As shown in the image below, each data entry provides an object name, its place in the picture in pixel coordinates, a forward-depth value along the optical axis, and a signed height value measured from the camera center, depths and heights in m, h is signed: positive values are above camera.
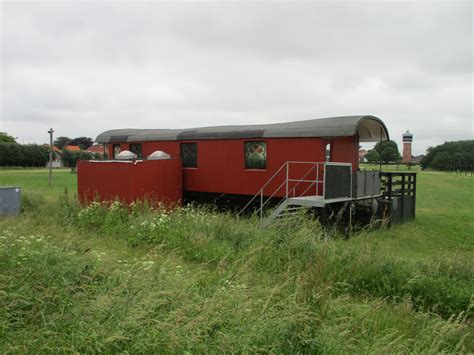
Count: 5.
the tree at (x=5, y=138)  91.75 +5.24
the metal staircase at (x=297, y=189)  10.89 -0.90
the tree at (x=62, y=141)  137.65 +6.74
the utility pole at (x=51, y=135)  28.81 +1.84
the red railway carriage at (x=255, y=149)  12.62 +0.46
